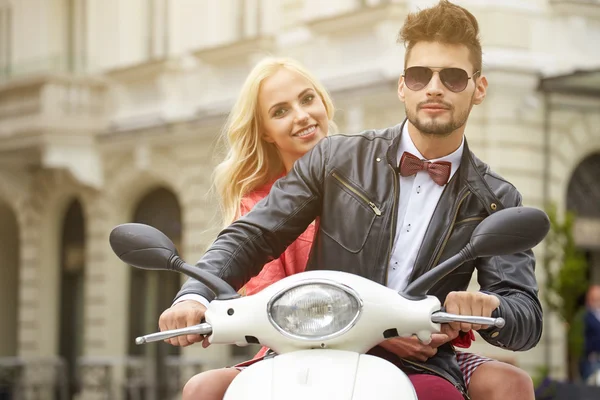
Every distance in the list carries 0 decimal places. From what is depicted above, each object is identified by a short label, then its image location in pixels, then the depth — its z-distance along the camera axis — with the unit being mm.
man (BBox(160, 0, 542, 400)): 4089
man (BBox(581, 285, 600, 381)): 18514
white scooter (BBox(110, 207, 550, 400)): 3426
